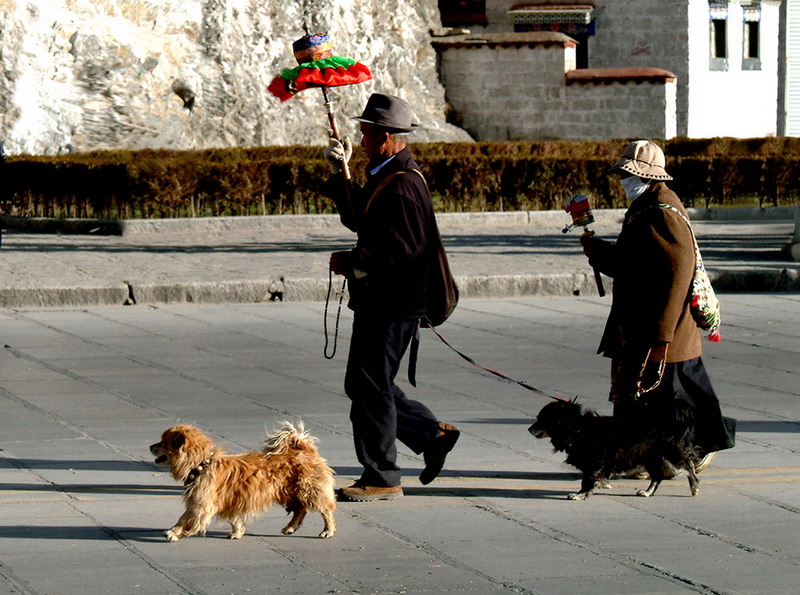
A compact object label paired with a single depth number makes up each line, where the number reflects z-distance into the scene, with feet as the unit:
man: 39.99
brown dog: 36.14
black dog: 41.63
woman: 41.78
